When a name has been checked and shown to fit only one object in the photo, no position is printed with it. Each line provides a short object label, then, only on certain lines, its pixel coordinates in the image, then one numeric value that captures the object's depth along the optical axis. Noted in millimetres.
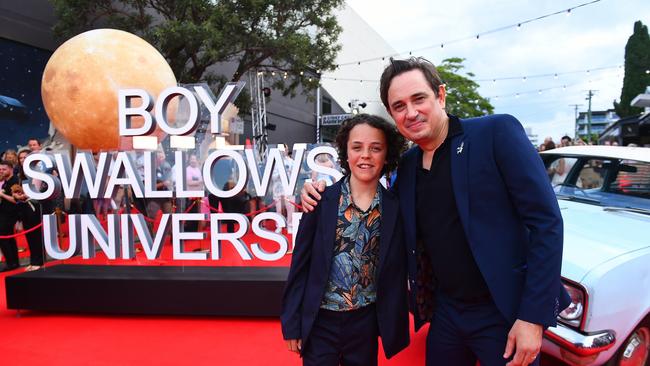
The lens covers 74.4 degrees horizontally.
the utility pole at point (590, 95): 54456
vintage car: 2359
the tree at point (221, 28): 12461
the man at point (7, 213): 6398
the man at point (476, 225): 1463
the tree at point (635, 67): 32219
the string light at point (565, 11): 10706
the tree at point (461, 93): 35375
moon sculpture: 5945
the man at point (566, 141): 10773
